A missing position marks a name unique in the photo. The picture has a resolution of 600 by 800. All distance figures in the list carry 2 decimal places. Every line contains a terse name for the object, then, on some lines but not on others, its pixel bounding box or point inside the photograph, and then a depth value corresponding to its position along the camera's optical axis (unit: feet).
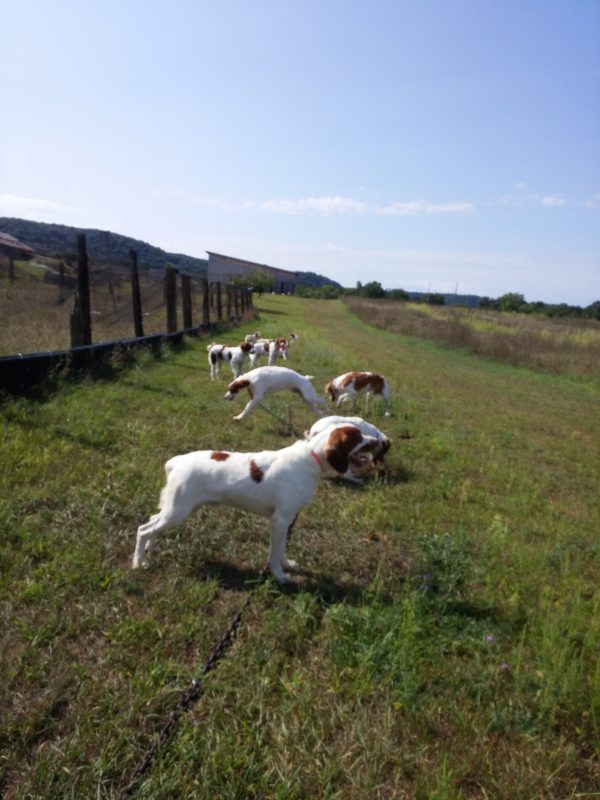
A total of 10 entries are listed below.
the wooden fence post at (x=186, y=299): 53.50
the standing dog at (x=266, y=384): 24.50
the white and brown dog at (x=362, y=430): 14.35
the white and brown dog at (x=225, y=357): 33.68
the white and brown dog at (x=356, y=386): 27.35
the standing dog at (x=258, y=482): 10.99
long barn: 246.27
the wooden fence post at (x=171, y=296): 47.37
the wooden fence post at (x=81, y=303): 29.84
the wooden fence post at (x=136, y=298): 39.32
